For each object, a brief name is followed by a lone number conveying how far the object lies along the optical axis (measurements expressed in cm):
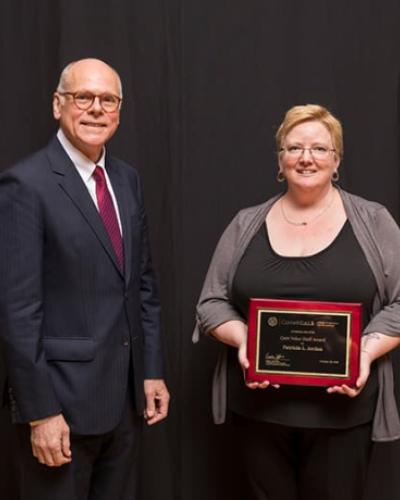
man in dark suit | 159
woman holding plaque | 177
